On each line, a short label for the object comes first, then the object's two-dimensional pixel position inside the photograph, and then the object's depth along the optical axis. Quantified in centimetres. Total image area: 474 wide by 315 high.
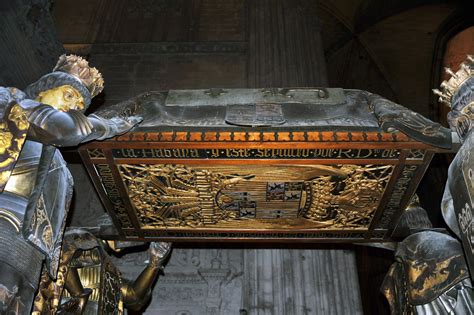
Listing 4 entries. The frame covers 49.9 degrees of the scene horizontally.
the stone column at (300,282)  504
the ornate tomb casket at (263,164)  301
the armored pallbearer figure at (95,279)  358
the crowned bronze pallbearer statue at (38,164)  238
